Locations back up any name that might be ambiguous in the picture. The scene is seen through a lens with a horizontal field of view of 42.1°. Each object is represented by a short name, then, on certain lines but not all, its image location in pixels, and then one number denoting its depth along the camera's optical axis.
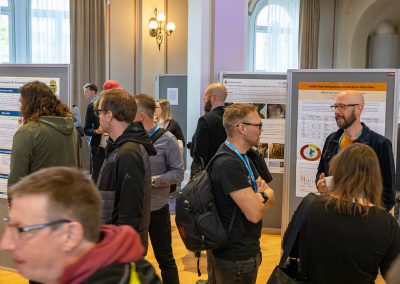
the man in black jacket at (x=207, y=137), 4.27
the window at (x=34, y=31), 8.63
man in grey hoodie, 3.36
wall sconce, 9.34
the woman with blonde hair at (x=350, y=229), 1.95
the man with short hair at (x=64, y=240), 1.15
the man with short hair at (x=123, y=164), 2.47
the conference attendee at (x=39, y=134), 2.99
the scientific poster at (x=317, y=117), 3.72
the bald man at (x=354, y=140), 3.03
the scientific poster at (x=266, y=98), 5.14
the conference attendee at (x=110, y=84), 5.04
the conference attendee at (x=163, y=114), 5.47
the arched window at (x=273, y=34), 10.80
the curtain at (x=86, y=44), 8.94
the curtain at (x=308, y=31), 10.84
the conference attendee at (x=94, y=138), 6.67
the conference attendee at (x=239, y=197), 2.45
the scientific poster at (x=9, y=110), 3.94
